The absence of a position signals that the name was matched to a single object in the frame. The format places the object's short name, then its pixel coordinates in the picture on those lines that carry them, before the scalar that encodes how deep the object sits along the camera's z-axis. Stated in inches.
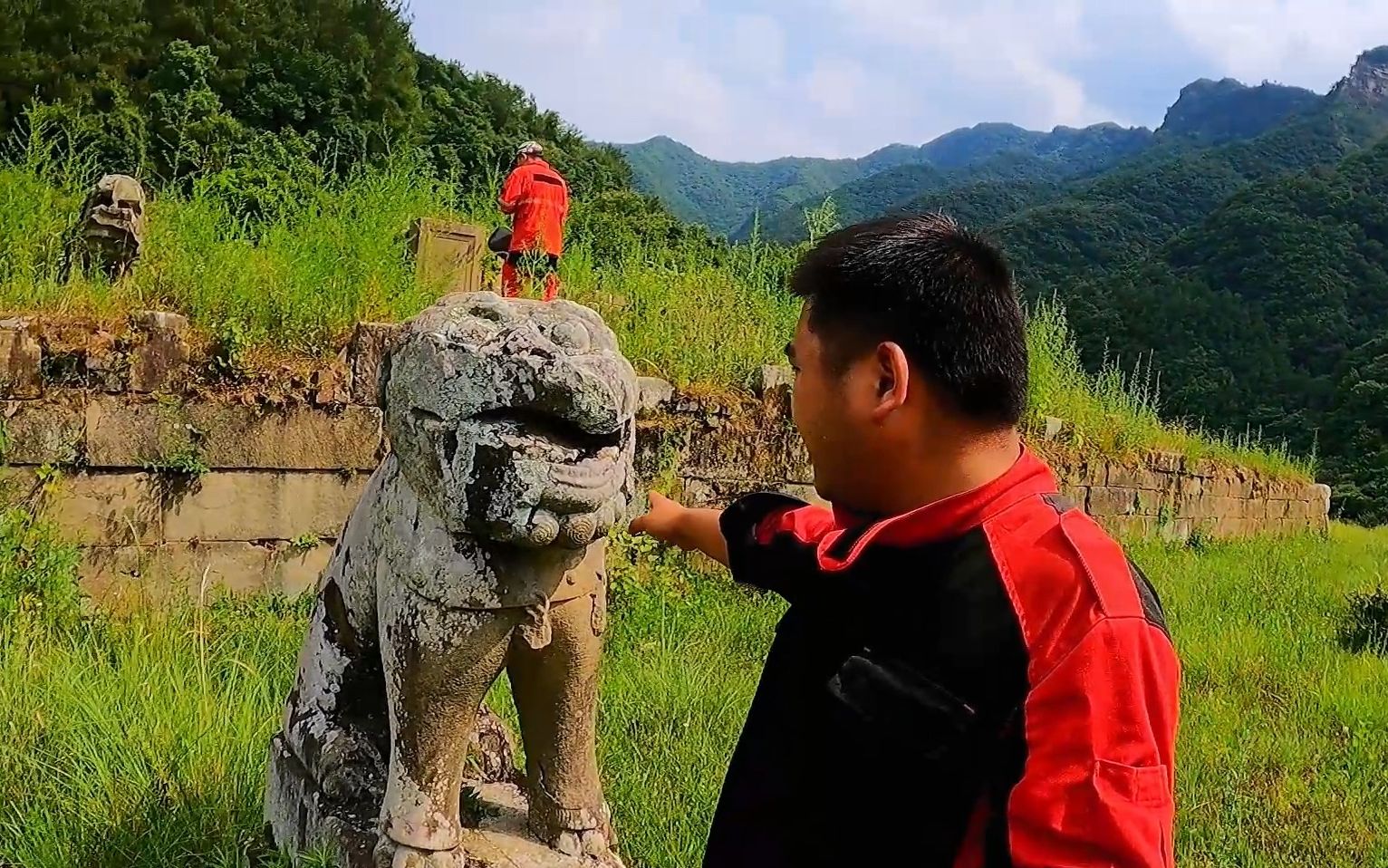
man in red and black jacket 39.7
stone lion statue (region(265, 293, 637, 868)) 50.3
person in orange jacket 227.9
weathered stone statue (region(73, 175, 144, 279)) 175.0
